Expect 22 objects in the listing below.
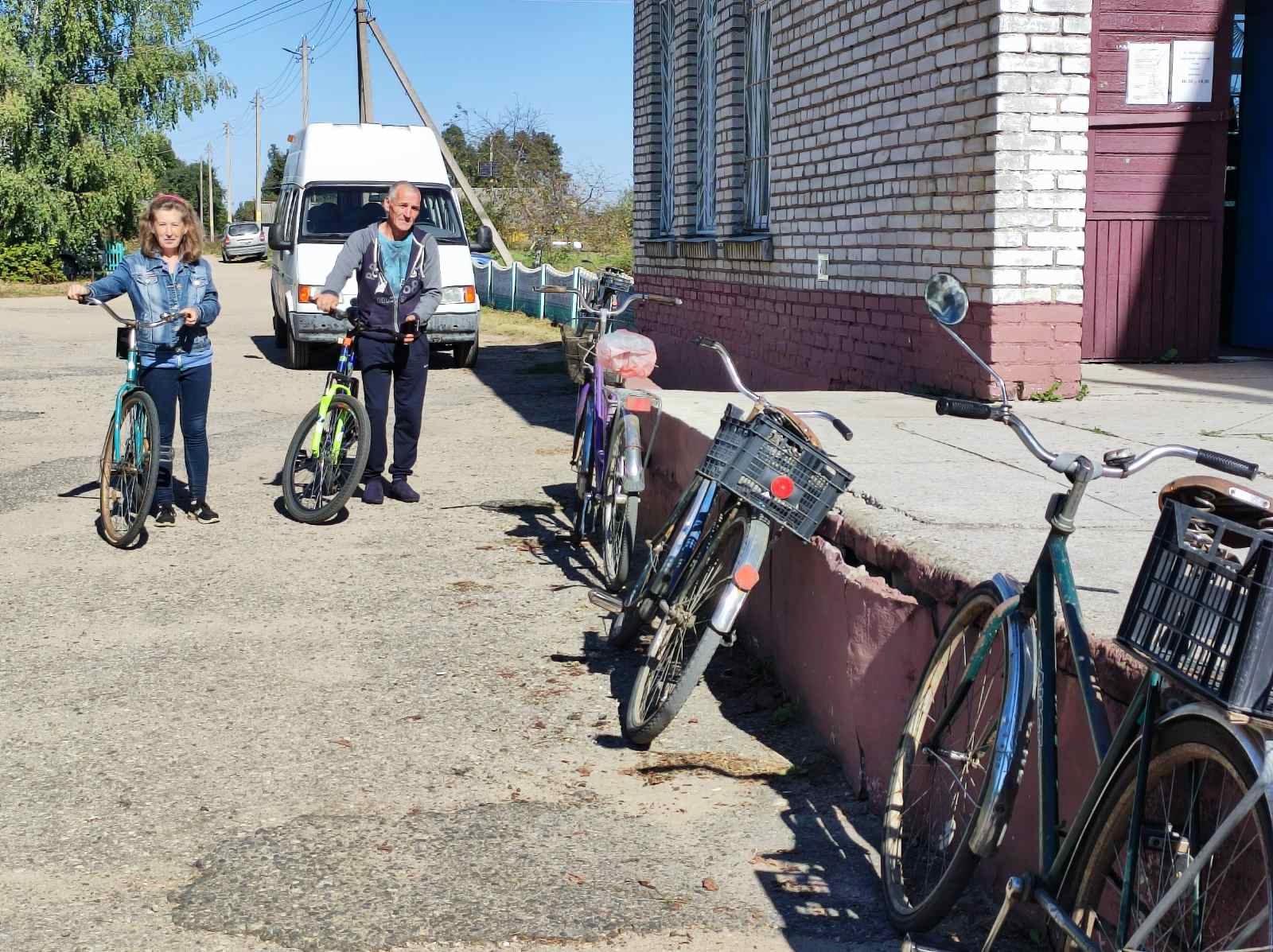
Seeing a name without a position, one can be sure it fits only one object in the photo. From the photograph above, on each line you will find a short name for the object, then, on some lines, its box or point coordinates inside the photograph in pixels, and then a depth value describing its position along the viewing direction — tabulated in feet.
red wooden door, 29.63
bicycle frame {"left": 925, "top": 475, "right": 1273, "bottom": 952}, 8.61
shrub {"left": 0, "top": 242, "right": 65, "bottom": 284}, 122.52
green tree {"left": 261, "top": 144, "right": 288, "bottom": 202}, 307.85
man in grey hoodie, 27.66
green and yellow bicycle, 26.40
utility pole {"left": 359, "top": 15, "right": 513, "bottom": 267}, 91.41
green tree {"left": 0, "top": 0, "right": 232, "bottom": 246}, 122.83
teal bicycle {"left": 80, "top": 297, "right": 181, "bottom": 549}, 24.70
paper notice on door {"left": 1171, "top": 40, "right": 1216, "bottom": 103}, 29.89
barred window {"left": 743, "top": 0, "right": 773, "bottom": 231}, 39.68
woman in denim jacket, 25.36
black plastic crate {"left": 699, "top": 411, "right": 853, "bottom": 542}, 14.99
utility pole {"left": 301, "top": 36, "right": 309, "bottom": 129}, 226.17
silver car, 185.88
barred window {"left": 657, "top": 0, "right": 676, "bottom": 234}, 48.73
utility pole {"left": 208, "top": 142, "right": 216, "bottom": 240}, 299.79
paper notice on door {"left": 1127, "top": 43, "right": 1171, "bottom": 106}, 29.71
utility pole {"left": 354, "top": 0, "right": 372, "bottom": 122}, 117.39
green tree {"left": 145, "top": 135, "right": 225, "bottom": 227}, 348.59
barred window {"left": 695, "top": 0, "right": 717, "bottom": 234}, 44.73
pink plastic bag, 21.38
